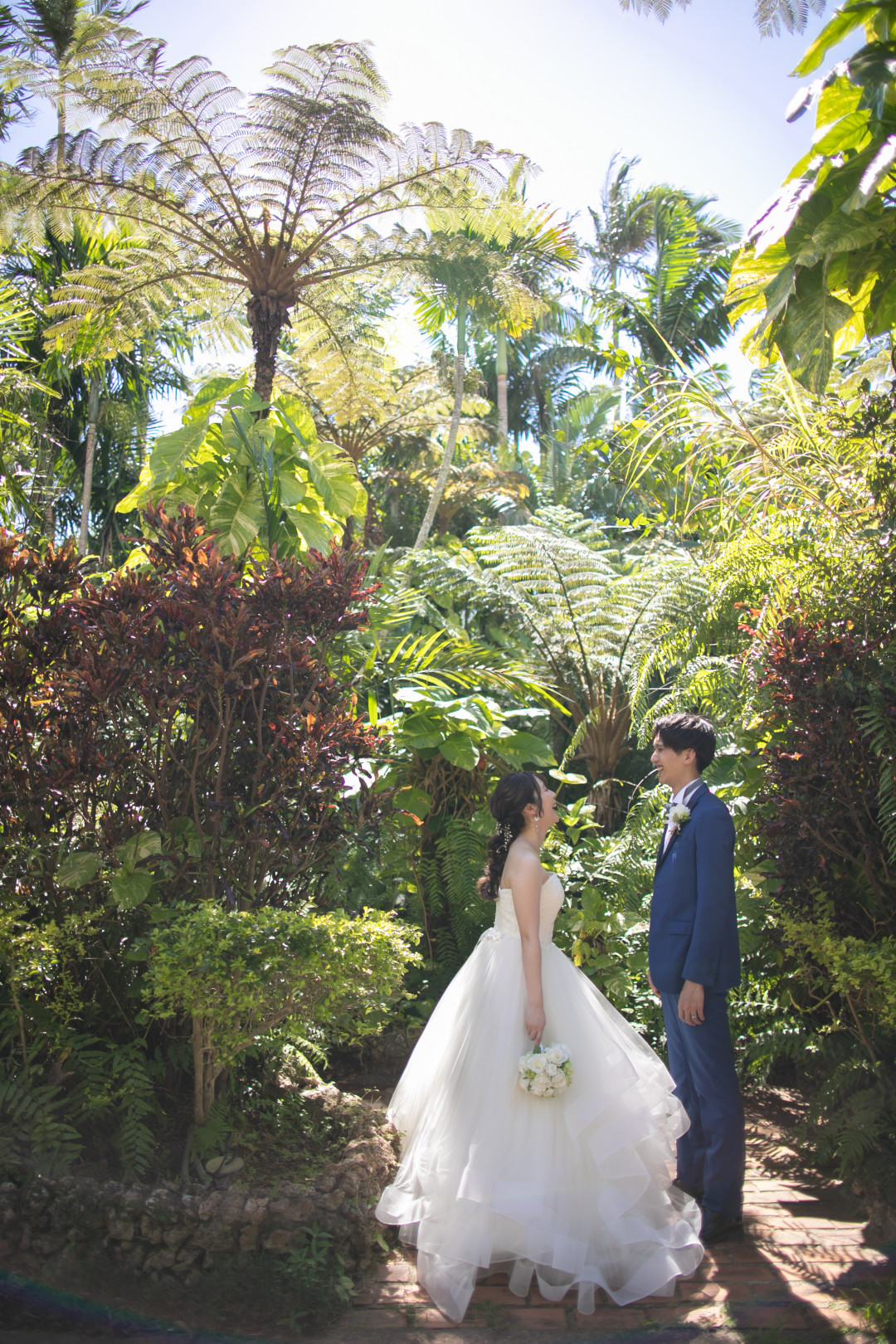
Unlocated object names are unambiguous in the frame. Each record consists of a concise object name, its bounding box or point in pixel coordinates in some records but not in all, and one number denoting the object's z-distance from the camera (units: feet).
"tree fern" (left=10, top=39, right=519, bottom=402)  20.35
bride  9.29
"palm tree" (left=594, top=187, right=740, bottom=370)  55.57
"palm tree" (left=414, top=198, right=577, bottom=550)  24.09
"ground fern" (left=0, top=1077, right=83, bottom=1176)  9.50
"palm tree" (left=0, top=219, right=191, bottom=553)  36.19
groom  10.68
